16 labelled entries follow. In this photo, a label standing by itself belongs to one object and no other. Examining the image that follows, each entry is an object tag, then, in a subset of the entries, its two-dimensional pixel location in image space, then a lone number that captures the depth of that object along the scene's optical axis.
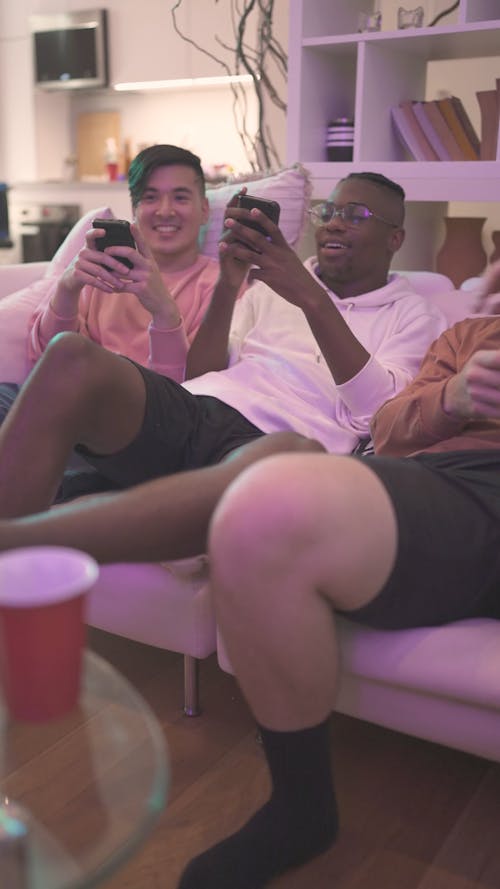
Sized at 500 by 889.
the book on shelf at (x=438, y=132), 2.69
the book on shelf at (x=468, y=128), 2.67
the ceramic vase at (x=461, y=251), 2.71
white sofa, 1.19
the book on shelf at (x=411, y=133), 2.76
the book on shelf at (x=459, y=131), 2.67
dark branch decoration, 4.12
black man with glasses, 1.38
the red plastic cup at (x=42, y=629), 0.70
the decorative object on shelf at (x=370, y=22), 2.86
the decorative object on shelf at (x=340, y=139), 2.90
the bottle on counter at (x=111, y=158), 5.20
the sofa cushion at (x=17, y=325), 2.08
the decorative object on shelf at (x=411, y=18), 2.78
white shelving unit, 2.59
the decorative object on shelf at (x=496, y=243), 2.68
